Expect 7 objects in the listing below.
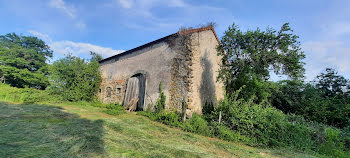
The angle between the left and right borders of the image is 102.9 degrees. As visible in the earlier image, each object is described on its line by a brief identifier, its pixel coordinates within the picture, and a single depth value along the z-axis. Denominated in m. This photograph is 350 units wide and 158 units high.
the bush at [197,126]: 5.02
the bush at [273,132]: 4.38
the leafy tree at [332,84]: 9.77
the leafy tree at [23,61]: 18.81
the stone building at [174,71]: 7.04
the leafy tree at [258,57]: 6.58
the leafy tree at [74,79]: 10.41
